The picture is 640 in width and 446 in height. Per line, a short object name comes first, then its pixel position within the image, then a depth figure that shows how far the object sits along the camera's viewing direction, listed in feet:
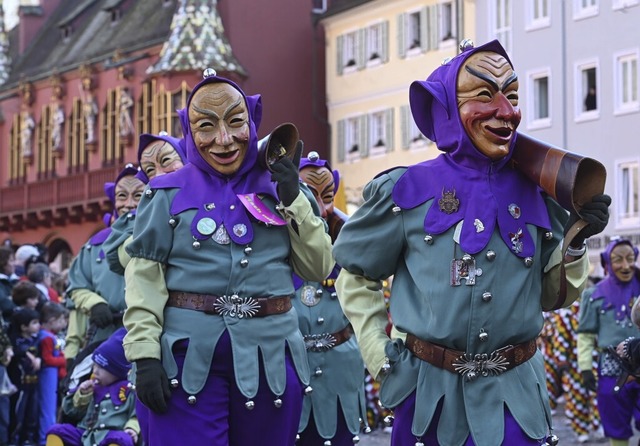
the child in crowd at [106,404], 37.11
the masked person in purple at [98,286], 41.70
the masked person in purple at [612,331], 51.31
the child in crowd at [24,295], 55.06
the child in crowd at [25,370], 54.39
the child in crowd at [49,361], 56.54
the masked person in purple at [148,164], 36.32
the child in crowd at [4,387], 50.34
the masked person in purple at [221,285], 26.53
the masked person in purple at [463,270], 22.56
